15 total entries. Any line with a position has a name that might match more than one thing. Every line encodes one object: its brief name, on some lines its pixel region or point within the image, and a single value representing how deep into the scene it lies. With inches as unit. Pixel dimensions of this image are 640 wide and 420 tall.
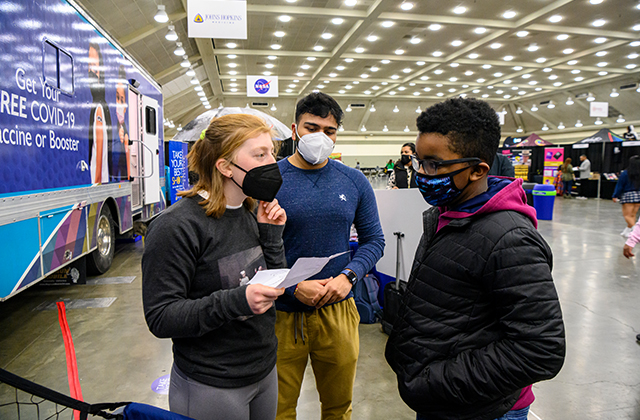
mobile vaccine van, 114.9
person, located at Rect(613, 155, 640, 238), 230.1
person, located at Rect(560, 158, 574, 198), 751.5
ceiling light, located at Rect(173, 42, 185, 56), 468.1
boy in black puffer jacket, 39.0
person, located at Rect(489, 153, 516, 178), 182.4
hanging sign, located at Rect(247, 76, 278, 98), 555.2
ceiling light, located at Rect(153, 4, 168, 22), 347.2
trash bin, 442.3
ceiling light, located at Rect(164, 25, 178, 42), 412.0
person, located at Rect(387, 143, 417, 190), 226.5
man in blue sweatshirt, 70.2
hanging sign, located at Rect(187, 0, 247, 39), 268.7
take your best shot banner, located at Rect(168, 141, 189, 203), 364.5
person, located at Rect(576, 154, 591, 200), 740.9
